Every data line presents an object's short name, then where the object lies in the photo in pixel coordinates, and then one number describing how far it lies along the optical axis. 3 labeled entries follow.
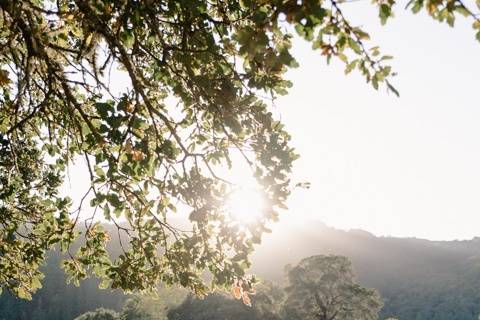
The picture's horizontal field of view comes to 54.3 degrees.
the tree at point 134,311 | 48.23
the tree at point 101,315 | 49.79
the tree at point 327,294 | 38.59
